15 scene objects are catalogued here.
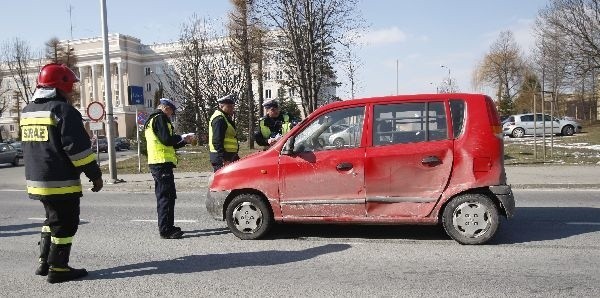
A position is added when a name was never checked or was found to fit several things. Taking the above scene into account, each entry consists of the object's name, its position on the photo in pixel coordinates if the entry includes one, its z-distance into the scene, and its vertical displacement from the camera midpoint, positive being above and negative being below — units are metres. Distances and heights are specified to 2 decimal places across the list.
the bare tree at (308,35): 21.41 +4.34
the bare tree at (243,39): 32.12 +6.42
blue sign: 16.56 +1.52
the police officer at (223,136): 7.26 +0.03
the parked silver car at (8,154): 26.86 -0.48
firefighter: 4.54 -0.10
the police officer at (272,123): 8.64 +0.23
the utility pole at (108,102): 14.86 +1.19
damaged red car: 5.77 -0.44
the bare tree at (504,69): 69.44 +8.07
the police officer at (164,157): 6.52 -0.22
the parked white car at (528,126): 33.34 -0.03
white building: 81.12 +11.95
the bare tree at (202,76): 34.16 +4.31
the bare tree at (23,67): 59.78 +9.46
